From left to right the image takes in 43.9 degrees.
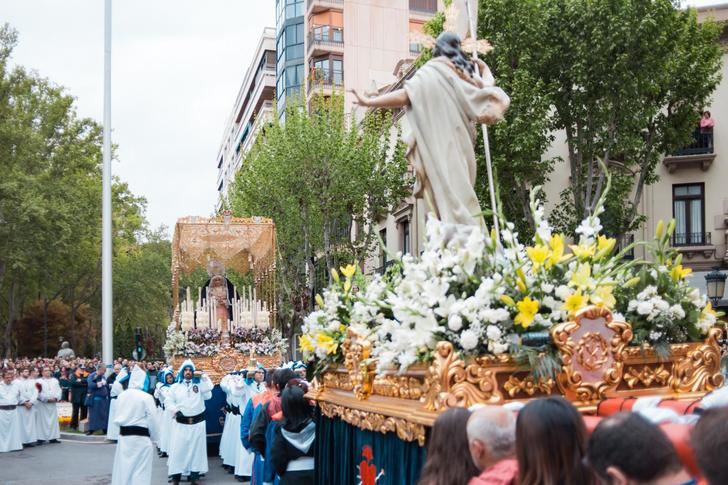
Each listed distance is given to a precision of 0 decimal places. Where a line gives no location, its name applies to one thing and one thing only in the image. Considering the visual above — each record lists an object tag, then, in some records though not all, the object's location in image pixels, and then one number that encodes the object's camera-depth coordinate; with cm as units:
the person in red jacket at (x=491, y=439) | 352
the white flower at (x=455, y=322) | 442
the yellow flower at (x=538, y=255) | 466
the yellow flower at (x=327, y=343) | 644
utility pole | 2355
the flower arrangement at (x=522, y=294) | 447
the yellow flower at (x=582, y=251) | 478
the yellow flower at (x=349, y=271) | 654
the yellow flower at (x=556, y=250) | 470
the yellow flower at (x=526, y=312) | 444
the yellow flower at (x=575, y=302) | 452
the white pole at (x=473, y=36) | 589
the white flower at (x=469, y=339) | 436
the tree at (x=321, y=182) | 2814
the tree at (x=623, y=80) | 1992
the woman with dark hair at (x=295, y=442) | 730
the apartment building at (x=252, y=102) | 6306
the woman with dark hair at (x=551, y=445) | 305
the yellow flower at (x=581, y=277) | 462
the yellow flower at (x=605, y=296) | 460
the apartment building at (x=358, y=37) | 4769
